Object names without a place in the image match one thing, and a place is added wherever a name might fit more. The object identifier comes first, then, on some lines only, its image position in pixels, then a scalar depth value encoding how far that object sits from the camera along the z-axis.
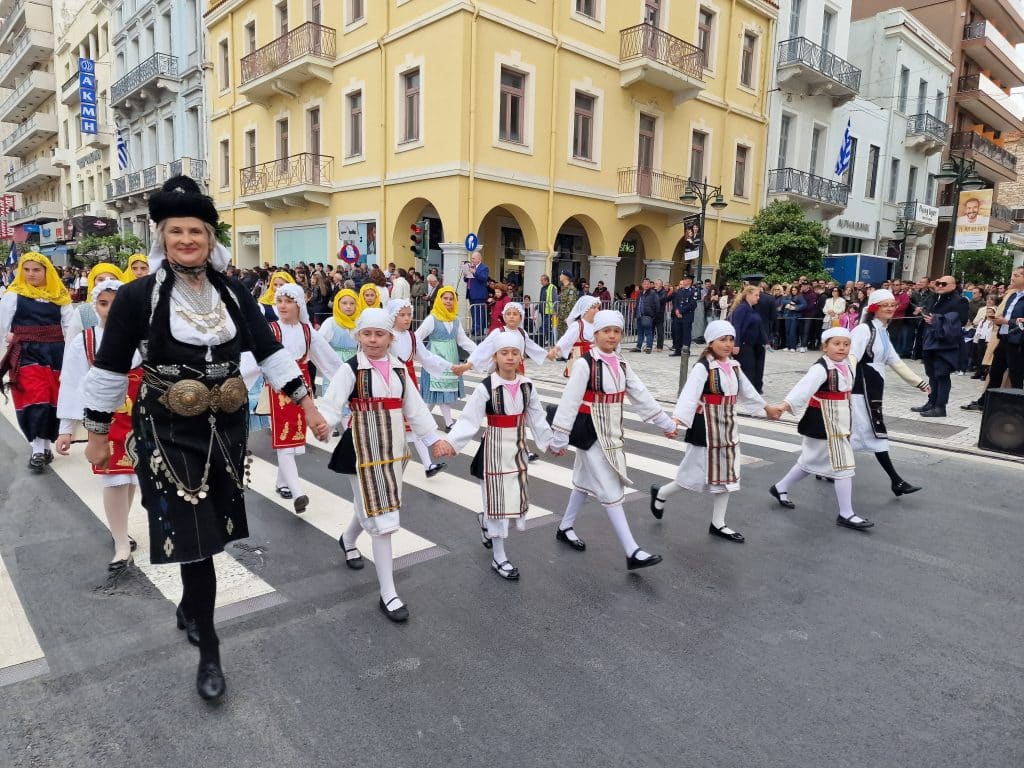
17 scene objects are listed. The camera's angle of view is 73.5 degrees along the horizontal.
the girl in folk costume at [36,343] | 6.40
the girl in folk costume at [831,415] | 5.53
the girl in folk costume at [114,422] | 4.39
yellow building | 18.19
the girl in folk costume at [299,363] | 5.68
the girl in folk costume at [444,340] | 8.28
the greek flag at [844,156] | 26.37
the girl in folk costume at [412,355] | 6.42
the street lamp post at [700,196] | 16.94
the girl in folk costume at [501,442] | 4.38
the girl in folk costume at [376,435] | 3.89
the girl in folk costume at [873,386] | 6.18
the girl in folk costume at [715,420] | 5.14
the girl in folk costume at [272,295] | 7.75
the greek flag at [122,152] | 34.31
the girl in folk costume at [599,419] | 4.68
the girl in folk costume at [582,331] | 8.60
